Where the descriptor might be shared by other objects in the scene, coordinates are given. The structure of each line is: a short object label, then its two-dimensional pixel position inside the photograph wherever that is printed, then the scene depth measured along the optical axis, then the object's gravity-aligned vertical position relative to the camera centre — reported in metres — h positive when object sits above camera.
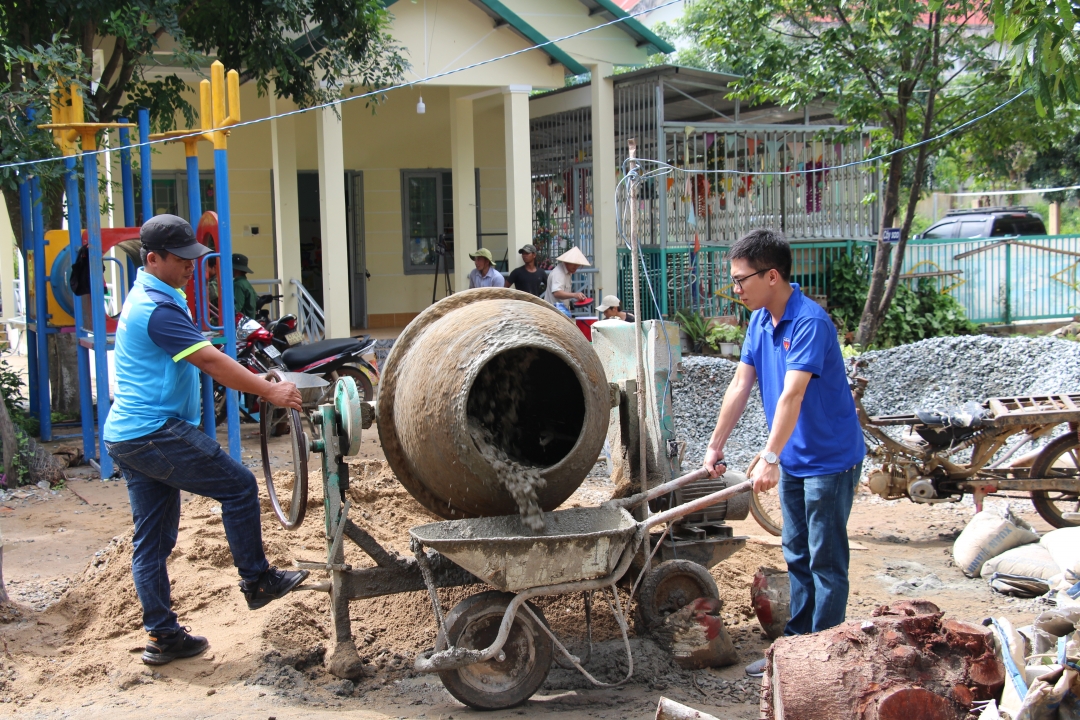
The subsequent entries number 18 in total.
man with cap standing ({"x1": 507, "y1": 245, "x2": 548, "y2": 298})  11.14 +0.02
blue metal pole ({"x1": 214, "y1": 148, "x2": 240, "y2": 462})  7.14 +0.05
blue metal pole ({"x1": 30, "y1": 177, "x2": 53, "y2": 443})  7.98 -0.19
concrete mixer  3.66 -0.75
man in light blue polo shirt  3.94 -0.61
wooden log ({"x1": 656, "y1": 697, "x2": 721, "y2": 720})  2.92 -1.33
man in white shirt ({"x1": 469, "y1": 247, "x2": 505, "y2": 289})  11.23 +0.05
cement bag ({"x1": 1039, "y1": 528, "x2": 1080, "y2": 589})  4.57 -1.44
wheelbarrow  3.51 -1.17
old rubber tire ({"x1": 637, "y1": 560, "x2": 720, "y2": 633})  4.30 -1.43
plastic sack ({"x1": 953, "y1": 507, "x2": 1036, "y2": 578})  5.35 -1.54
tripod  14.34 +0.32
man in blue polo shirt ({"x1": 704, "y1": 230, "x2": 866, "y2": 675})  3.64 -0.57
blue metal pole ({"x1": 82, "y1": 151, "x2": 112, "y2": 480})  6.97 +0.10
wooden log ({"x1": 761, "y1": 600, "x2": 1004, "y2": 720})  2.98 -1.29
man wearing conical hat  10.98 -0.04
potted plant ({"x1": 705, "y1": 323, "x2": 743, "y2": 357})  12.12 -0.84
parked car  19.41 +0.83
